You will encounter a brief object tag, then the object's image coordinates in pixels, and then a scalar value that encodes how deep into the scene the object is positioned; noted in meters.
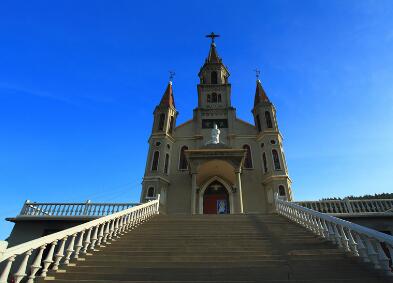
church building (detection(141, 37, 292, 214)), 20.78
